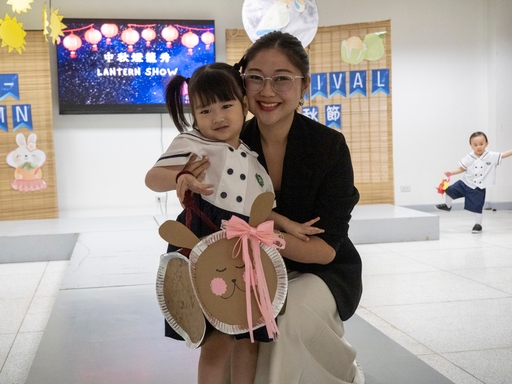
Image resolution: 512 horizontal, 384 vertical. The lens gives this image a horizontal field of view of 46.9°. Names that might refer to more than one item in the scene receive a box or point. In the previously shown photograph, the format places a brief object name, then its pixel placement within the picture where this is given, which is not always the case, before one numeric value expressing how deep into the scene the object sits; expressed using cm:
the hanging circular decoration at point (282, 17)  417
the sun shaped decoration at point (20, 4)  361
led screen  648
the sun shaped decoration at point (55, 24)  447
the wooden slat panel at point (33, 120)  630
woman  164
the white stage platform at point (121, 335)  205
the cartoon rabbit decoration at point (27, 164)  631
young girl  154
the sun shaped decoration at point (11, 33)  418
